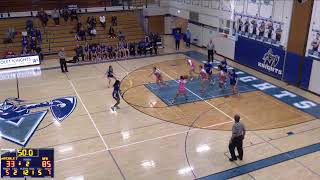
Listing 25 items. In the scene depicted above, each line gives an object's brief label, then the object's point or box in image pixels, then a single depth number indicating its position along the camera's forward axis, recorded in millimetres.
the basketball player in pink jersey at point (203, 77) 16884
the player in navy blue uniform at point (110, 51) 24203
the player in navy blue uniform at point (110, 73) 17641
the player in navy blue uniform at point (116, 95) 14891
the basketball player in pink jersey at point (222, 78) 17000
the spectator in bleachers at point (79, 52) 23705
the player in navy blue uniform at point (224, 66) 17481
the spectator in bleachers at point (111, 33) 27500
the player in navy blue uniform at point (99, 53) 24109
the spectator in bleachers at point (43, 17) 27000
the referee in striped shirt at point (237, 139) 10234
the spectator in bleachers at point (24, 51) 23828
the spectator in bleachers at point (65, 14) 28125
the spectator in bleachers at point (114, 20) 28564
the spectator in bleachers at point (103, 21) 28109
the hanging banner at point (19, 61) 22203
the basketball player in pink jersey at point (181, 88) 15366
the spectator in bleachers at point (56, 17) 27453
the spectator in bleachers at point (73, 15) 28144
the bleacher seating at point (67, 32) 25438
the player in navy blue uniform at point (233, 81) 16734
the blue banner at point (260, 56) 19359
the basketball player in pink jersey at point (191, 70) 18967
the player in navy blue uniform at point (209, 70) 18141
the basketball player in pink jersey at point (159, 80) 17453
